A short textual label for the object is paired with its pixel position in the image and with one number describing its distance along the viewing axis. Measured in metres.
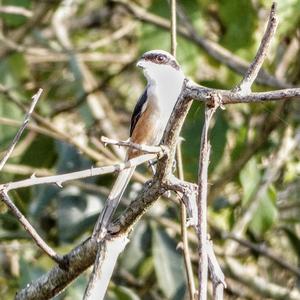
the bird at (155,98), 5.66
